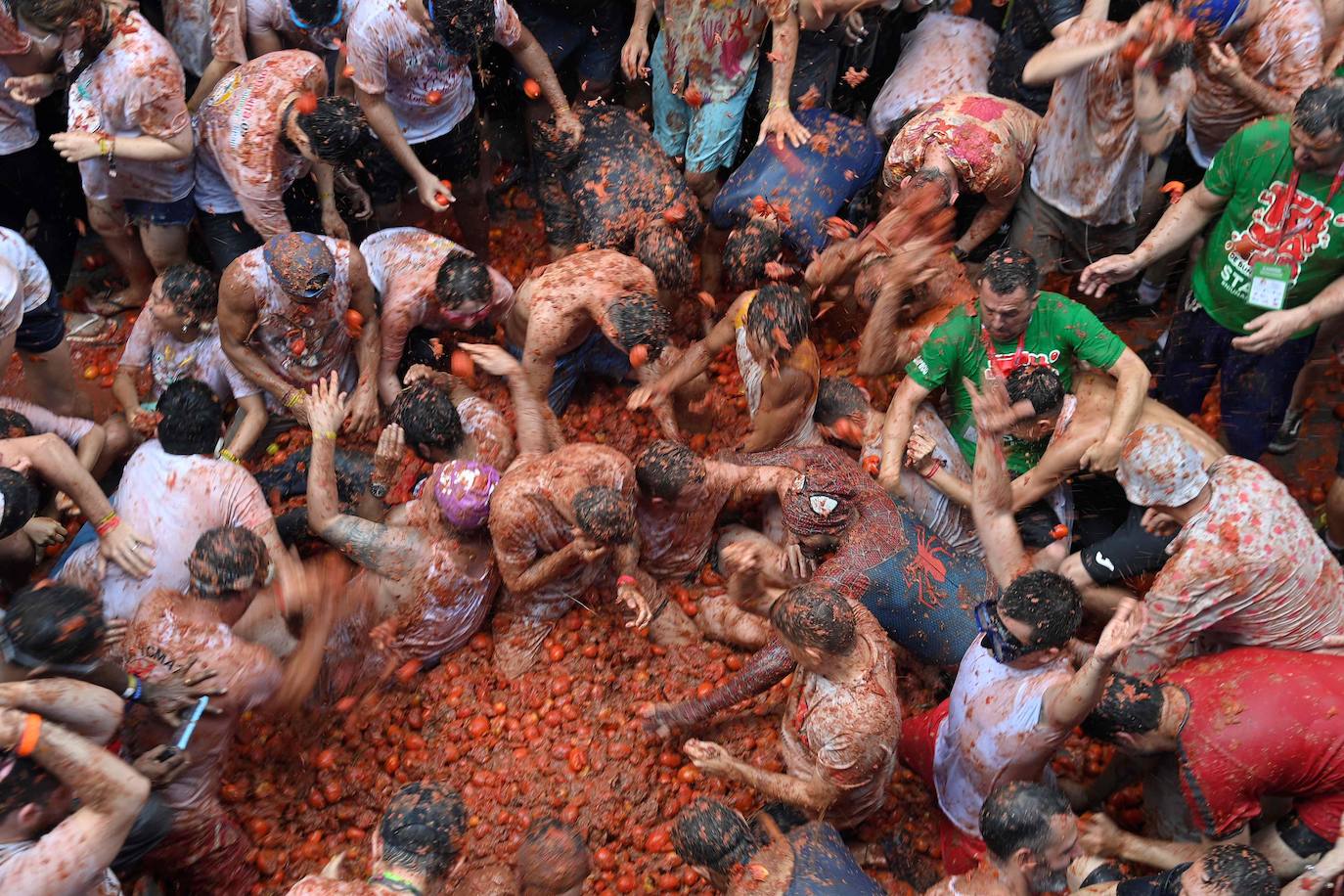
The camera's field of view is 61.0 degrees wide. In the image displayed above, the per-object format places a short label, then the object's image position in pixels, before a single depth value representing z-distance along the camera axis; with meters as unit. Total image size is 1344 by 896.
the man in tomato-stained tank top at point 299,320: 5.12
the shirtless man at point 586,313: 5.08
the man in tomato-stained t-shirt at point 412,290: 5.46
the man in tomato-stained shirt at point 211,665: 4.06
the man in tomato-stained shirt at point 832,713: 3.80
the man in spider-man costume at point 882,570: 4.57
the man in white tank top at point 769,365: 4.81
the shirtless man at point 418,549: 4.60
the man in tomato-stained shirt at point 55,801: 3.30
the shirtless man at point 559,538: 4.38
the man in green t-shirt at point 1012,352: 4.73
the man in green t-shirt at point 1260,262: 4.60
